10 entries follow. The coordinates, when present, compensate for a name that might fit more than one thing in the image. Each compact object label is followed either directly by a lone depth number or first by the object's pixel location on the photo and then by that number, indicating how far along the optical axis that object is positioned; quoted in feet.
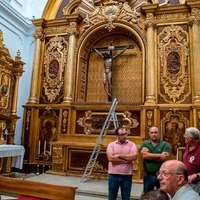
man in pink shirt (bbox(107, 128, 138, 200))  11.80
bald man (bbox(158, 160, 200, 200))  5.88
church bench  8.39
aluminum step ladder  19.06
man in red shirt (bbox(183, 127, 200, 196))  9.54
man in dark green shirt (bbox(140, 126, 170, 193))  11.57
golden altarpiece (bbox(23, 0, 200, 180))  22.48
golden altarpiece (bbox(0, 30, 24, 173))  23.68
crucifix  25.72
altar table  19.60
